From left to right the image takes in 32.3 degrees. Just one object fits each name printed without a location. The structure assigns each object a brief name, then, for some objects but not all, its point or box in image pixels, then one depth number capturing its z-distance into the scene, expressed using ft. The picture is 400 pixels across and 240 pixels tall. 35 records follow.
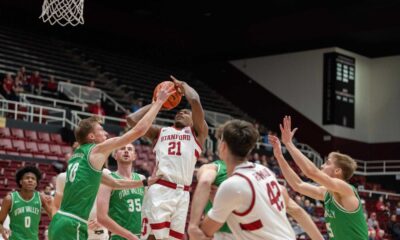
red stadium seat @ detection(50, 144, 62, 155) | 55.98
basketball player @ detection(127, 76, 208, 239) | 22.58
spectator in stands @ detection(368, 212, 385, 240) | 61.98
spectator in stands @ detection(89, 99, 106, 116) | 64.59
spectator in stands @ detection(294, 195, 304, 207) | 62.54
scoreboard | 88.15
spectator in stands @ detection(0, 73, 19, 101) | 61.77
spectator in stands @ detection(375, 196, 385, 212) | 72.71
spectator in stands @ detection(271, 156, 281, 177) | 70.49
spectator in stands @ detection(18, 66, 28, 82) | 66.29
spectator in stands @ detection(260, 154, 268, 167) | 68.63
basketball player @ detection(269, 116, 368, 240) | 19.27
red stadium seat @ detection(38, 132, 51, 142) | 57.00
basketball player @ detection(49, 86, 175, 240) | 19.88
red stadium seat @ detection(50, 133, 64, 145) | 57.77
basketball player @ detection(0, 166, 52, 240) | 26.50
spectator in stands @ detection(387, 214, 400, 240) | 60.64
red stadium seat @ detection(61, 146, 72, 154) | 56.73
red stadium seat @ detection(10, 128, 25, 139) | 55.70
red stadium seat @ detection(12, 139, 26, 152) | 54.34
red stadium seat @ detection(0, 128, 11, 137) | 54.79
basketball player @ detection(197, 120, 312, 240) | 13.15
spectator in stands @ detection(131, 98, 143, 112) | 73.74
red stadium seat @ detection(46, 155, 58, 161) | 54.72
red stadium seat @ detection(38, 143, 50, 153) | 55.47
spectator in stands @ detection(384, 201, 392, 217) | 71.79
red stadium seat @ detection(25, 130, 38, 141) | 56.49
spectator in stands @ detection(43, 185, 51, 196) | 37.56
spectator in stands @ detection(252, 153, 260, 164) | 67.73
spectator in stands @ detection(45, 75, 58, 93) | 70.59
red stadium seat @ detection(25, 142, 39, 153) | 54.87
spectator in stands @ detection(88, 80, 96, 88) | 73.00
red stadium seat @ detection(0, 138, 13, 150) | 53.47
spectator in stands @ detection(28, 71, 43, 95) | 67.92
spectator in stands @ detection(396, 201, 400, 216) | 70.55
